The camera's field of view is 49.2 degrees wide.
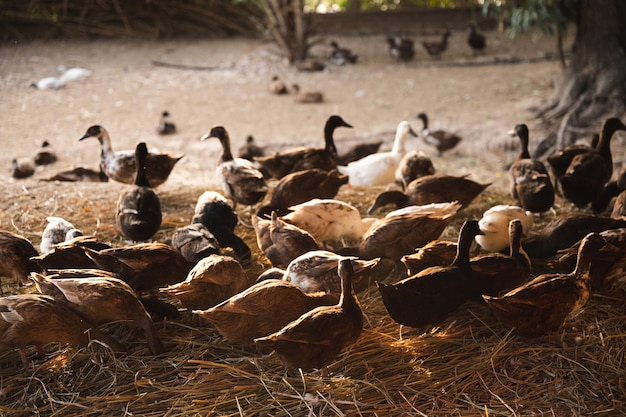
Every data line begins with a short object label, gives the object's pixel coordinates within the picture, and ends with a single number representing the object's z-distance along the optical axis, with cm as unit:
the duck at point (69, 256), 391
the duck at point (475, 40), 1296
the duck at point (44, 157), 809
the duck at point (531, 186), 504
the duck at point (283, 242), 412
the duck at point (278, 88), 1127
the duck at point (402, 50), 1270
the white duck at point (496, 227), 453
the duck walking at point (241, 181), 535
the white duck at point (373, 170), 614
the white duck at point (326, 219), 455
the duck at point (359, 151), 745
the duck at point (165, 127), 940
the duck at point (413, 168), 582
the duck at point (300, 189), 519
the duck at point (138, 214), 464
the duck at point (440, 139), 838
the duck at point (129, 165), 588
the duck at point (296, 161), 594
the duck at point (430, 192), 512
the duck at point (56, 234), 446
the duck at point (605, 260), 383
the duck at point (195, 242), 416
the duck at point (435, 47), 1275
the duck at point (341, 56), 1280
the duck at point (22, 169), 742
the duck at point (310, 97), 1080
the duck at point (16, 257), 394
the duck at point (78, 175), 682
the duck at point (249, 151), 759
